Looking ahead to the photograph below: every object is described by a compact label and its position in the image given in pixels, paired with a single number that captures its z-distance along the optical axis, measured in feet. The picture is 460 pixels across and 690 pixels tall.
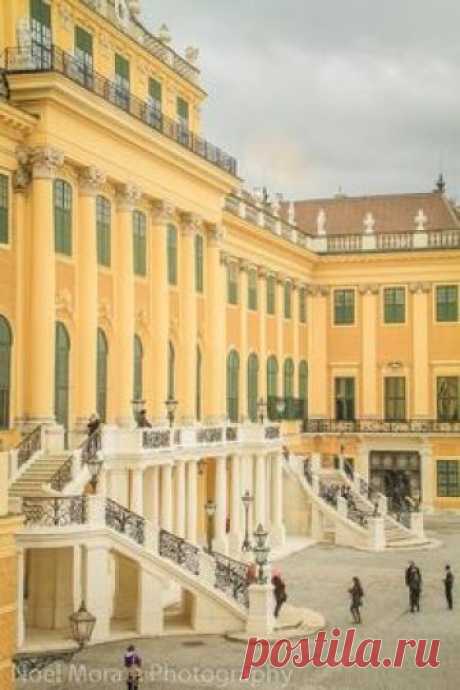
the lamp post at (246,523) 125.74
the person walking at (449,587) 113.19
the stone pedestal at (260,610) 99.81
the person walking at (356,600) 106.52
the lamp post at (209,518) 113.60
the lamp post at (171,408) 121.90
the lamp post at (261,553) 100.68
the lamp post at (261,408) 175.63
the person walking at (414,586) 112.27
